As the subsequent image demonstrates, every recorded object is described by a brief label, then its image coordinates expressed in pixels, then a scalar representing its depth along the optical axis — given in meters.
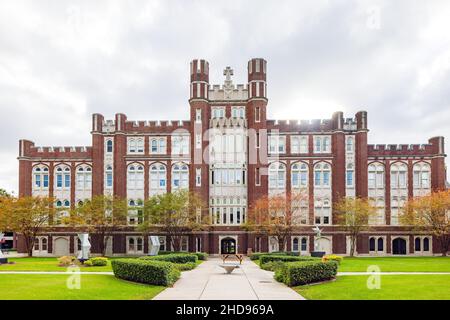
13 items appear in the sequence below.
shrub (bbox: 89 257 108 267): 39.33
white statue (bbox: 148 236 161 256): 46.71
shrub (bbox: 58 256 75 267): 39.34
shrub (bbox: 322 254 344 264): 39.55
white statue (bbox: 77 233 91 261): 42.28
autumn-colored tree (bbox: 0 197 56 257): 57.47
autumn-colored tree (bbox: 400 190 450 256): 58.38
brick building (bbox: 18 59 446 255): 64.25
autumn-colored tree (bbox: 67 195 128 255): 59.22
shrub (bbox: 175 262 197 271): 35.76
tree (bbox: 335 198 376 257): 59.22
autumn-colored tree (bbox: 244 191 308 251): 57.16
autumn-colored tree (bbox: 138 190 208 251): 57.28
